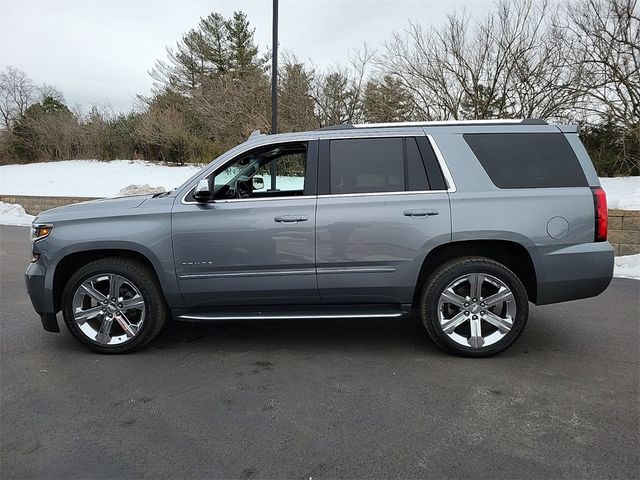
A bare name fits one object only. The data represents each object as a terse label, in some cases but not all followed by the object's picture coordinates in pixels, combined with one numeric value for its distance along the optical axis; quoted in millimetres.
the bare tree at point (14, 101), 32463
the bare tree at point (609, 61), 13227
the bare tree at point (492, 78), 13859
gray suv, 3719
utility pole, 10992
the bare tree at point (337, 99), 16812
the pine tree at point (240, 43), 35156
